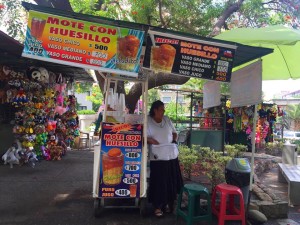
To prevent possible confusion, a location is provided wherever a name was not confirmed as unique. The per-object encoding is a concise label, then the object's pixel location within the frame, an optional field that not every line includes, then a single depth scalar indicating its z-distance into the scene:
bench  5.51
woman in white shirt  4.20
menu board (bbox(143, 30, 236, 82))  3.60
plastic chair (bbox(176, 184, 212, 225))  3.87
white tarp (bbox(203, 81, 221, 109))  5.12
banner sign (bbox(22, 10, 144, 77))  3.24
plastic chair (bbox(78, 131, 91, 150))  12.34
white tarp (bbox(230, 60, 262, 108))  4.08
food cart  4.06
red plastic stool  3.86
